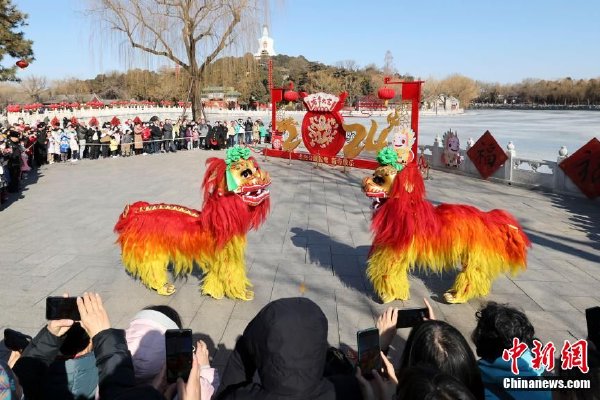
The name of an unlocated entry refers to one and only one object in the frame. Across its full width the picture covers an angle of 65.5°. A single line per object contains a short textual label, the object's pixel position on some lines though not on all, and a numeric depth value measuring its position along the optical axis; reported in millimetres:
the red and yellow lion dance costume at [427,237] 4438
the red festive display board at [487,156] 11859
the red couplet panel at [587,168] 9469
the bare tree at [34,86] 59362
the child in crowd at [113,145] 16281
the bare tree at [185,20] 19031
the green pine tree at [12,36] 15516
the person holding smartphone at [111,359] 1759
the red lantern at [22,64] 16188
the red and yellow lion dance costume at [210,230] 4547
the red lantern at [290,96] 15409
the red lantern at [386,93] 12528
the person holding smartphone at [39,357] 2043
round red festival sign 13445
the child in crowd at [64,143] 15130
